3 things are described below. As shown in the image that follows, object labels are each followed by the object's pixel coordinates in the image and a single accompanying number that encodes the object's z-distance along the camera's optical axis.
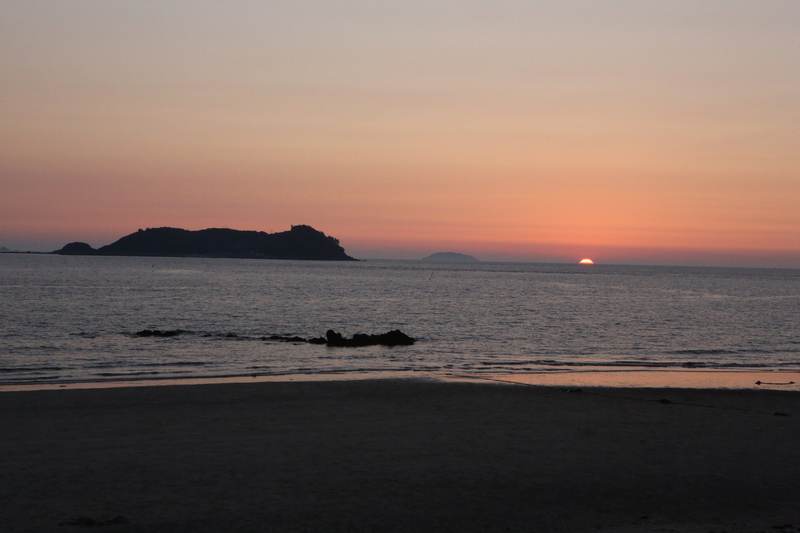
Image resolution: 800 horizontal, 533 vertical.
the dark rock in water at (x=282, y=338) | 41.50
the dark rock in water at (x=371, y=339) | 39.69
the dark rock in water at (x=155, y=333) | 41.38
